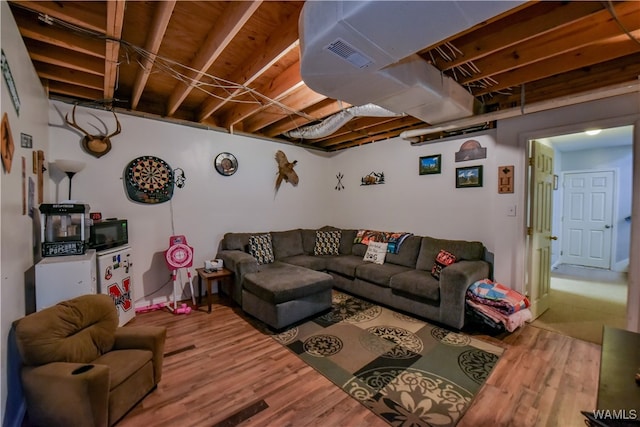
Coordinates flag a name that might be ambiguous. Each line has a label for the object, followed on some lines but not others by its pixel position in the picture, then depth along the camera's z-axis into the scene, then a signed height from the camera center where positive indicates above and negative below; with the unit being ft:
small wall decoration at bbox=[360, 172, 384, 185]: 15.05 +1.63
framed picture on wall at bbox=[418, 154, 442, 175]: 12.52 +2.03
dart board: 10.89 +1.07
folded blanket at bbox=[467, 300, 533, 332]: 8.63 -3.55
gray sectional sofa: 9.24 -2.80
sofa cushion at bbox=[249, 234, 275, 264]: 12.87 -2.07
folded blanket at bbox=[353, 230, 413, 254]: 12.93 -1.58
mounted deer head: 9.66 +2.37
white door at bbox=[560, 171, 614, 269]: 17.29 -0.69
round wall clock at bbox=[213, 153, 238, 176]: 13.08 +2.09
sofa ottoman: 9.16 -3.18
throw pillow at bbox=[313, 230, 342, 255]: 15.10 -2.07
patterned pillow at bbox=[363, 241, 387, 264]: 12.98 -2.24
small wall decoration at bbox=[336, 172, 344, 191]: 17.47 +1.58
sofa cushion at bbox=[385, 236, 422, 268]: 12.30 -2.14
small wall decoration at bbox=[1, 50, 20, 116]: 4.89 +2.35
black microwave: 8.86 -1.01
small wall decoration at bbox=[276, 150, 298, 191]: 15.35 +2.14
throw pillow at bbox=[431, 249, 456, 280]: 10.35 -2.12
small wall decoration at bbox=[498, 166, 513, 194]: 10.18 +1.09
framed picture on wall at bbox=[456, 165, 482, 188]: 11.19 +1.32
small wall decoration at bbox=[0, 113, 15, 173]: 4.81 +1.12
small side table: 10.86 -2.86
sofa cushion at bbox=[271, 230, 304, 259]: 14.14 -1.99
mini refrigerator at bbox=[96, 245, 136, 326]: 8.70 -2.49
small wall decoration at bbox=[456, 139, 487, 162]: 11.15 +2.38
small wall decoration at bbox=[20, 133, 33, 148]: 6.28 +1.58
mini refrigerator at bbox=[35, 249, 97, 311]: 6.54 -1.87
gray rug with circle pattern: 5.94 -4.32
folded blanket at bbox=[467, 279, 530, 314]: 8.80 -3.01
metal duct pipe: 9.96 +3.69
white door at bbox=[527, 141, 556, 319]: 10.03 -0.71
